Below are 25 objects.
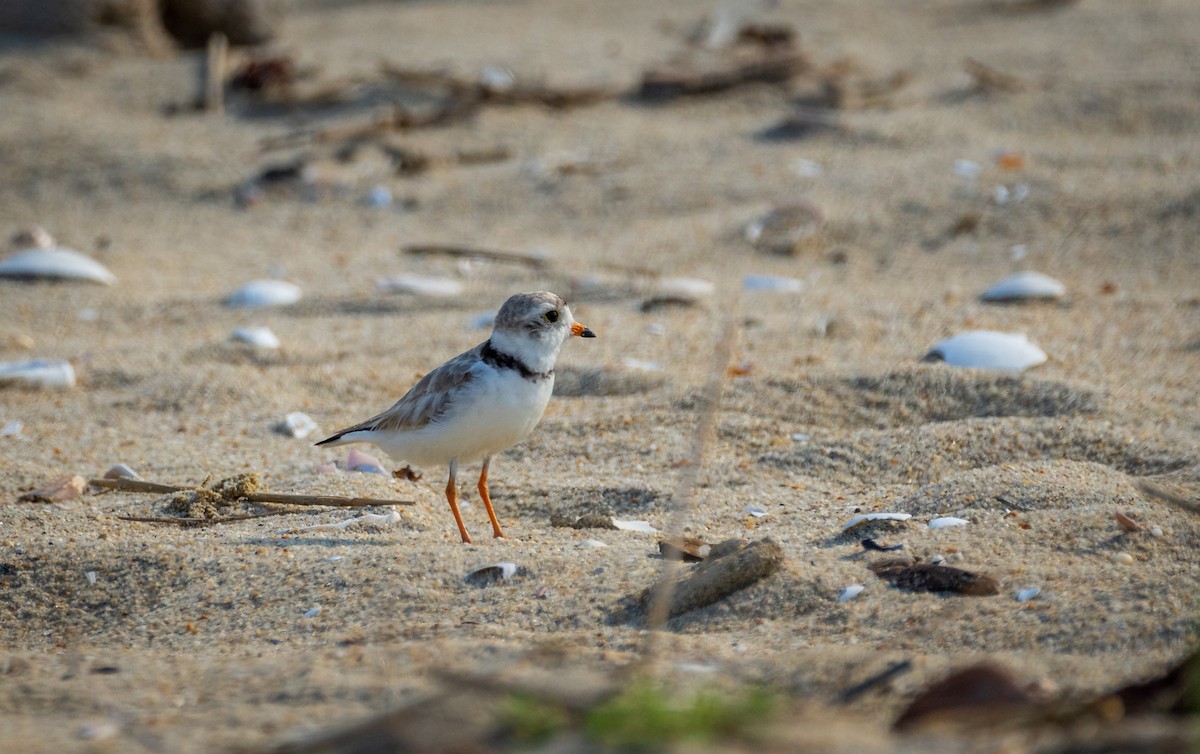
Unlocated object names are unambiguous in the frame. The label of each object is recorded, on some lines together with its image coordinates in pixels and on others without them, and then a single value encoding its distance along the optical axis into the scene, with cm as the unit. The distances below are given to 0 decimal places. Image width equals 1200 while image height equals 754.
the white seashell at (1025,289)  1059
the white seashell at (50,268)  1195
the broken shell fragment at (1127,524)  607
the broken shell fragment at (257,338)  1028
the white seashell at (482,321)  1050
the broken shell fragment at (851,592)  570
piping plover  683
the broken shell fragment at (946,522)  652
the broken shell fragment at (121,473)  781
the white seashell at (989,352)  900
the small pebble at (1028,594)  548
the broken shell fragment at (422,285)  1143
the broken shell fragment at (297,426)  873
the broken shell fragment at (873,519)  659
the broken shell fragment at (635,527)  700
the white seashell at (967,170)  1291
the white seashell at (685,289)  1102
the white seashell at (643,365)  947
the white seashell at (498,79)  1573
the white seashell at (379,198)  1370
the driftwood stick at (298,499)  723
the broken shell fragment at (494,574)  611
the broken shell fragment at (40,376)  955
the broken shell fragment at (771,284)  1130
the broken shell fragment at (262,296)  1135
